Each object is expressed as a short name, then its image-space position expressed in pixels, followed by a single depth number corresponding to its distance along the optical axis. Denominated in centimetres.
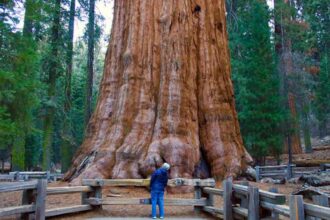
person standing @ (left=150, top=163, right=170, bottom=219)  869
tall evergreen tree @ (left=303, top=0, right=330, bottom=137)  2073
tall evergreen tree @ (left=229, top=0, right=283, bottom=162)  2020
